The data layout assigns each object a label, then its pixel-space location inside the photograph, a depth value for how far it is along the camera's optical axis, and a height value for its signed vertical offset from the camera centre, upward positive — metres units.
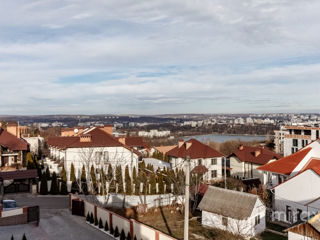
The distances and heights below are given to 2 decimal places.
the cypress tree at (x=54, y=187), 23.96 -5.68
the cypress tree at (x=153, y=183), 25.78 -5.82
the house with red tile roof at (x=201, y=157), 36.59 -5.15
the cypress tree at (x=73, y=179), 25.70 -5.47
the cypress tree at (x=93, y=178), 25.52 -5.35
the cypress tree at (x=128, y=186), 24.80 -5.77
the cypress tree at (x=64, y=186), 24.31 -5.68
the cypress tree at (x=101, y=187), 22.46 -5.52
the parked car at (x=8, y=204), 17.03 -5.09
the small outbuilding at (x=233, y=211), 17.58 -5.73
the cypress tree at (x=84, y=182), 25.34 -5.70
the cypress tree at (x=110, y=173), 26.68 -5.15
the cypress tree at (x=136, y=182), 25.19 -5.72
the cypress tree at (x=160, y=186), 25.78 -6.00
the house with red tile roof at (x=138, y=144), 47.72 -4.60
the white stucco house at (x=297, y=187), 19.70 -4.94
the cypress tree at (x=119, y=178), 25.94 -5.56
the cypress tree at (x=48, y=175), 25.68 -5.07
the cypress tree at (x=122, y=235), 14.83 -5.81
